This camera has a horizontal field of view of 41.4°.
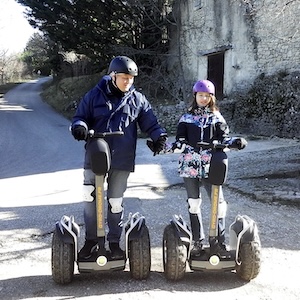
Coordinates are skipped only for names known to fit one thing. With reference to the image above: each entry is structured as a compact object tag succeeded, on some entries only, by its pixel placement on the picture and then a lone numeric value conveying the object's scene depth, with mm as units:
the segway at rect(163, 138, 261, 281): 3119
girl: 3338
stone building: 14805
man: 3186
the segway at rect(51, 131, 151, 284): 3004
